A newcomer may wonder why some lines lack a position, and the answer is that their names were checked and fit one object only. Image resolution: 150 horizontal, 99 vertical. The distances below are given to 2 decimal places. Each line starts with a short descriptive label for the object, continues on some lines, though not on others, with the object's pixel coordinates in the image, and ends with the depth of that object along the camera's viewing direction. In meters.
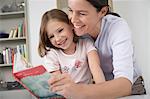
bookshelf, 3.70
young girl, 1.17
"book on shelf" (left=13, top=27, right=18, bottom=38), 3.70
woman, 0.79
